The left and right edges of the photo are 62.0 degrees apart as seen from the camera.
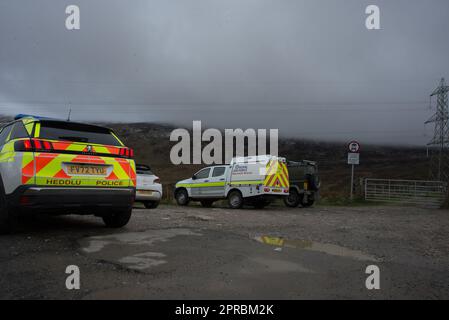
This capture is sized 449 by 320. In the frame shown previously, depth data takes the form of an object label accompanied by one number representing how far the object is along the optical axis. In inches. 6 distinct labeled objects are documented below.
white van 538.9
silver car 485.7
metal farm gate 767.1
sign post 747.4
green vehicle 645.9
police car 204.5
